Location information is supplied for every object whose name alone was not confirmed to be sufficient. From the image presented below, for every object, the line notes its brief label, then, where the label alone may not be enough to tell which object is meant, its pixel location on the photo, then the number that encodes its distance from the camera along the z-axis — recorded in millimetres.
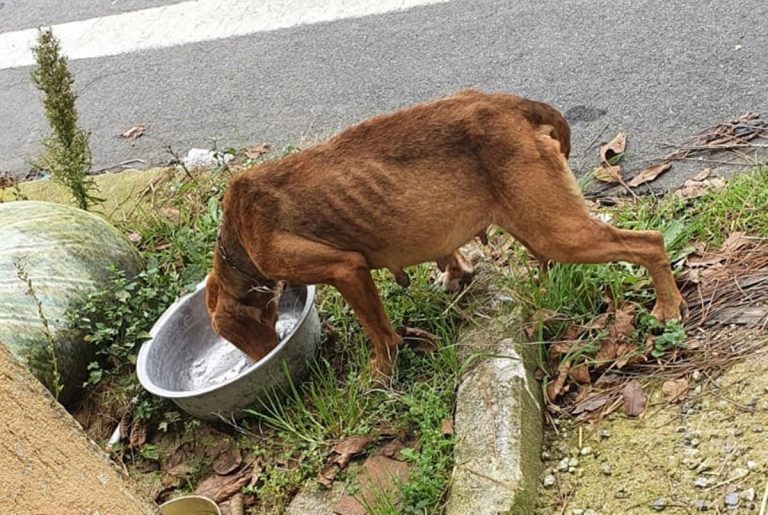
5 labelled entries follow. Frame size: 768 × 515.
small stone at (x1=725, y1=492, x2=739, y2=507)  2996
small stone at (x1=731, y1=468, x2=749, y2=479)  3066
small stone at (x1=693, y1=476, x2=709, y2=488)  3104
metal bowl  4117
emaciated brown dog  3717
